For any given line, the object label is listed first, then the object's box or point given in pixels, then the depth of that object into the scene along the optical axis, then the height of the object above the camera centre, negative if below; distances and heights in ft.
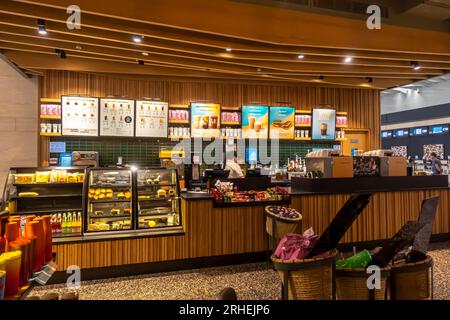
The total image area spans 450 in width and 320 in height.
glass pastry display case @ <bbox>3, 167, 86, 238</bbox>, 12.94 -1.39
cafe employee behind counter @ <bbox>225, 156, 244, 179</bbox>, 20.33 -0.44
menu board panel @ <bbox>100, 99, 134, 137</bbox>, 21.42 +3.42
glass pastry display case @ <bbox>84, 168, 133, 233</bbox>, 13.48 -1.61
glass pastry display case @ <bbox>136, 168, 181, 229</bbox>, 14.13 -1.78
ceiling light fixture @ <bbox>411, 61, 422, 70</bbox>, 20.43 +6.87
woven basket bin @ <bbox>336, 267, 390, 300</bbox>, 7.53 -3.16
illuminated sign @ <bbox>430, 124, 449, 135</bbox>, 41.82 +4.93
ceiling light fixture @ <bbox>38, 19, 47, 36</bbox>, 13.57 +6.41
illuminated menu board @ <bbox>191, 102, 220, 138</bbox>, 23.62 +3.53
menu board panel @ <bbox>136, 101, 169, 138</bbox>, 22.16 +3.46
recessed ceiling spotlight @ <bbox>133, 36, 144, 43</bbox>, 15.45 +6.61
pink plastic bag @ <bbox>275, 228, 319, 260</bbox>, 7.68 -2.19
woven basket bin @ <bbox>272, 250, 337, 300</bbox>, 7.36 -2.88
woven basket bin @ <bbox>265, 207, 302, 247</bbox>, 12.50 -2.68
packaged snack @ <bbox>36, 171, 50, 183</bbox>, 13.37 -0.58
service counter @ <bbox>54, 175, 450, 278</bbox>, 12.66 -3.33
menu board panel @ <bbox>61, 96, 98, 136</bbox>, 20.66 +3.41
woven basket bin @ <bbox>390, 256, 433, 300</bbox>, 7.74 -3.10
